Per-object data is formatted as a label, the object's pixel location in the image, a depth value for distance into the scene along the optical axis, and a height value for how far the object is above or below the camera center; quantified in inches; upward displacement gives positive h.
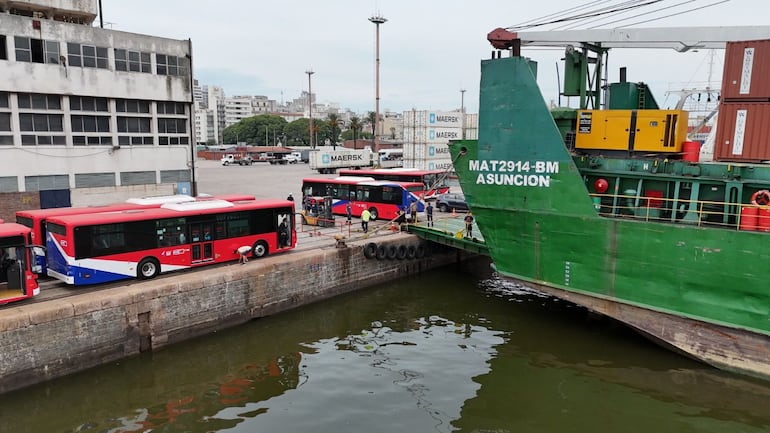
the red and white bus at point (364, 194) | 1102.4 -103.7
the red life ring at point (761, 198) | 549.2 -49.9
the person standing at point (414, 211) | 1022.0 -123.8
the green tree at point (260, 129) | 5433.1 +182.1
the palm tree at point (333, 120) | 3769.7 +194.6
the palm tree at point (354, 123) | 3819.9 +177.3
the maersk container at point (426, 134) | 1830.5 +48.3
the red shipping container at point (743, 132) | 579.6 +21.0
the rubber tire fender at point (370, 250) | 865.5 -171.1
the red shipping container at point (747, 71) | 574.2 +89.0
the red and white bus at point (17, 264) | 523.2 -122.5
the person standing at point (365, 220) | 956.0 -134.3
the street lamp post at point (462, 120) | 1953.7 +105.0
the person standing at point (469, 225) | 883.4 -130.7
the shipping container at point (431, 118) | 1831.9 +105.1
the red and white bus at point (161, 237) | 586.9 -116.6
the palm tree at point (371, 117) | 4997.0 +300.3
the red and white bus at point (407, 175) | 1315.2 -72.2
